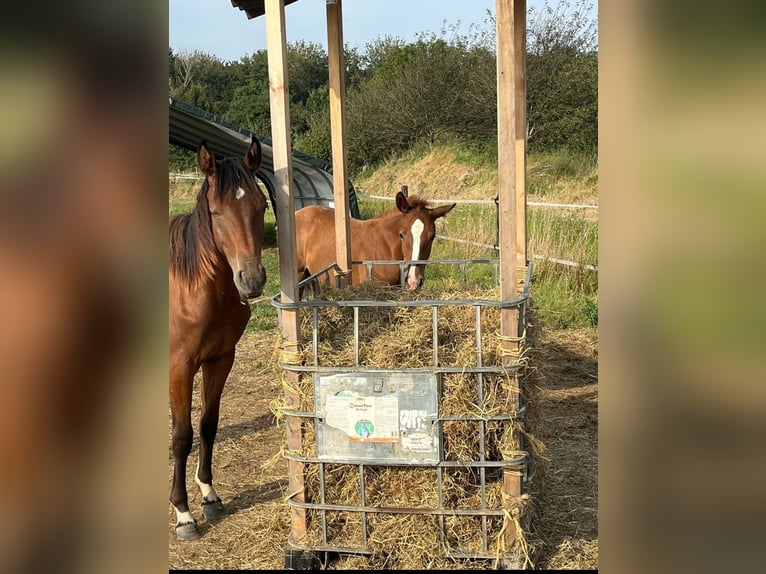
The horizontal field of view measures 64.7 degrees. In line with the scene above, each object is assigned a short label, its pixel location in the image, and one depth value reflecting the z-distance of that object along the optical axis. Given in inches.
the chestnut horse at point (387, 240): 215.6
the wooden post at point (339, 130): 151.3
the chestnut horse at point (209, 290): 122.1
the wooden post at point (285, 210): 102.3
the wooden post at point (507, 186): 97.3
